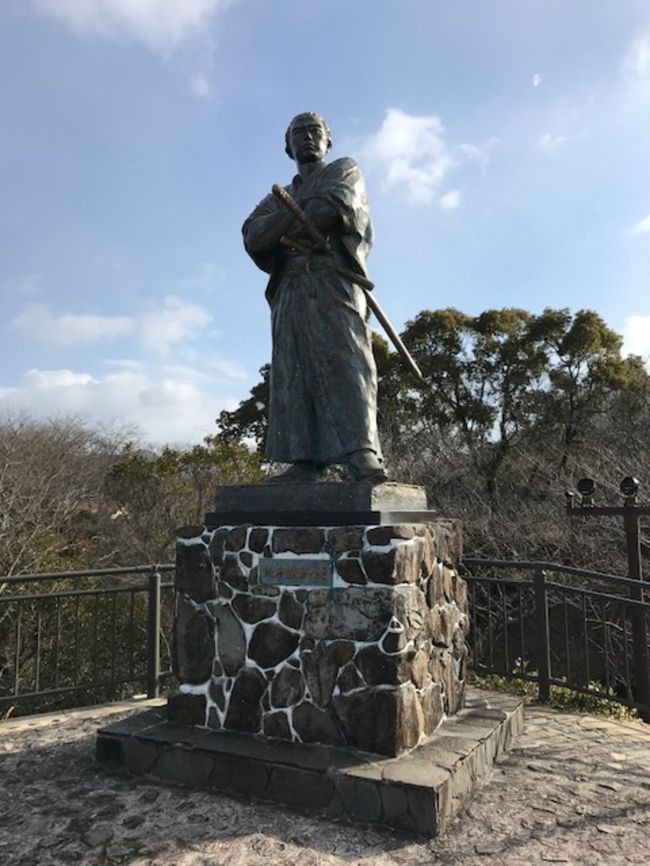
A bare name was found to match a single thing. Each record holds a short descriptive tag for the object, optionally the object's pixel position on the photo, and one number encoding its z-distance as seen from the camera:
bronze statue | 3.87
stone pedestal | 3.31
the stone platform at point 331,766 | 2.88
